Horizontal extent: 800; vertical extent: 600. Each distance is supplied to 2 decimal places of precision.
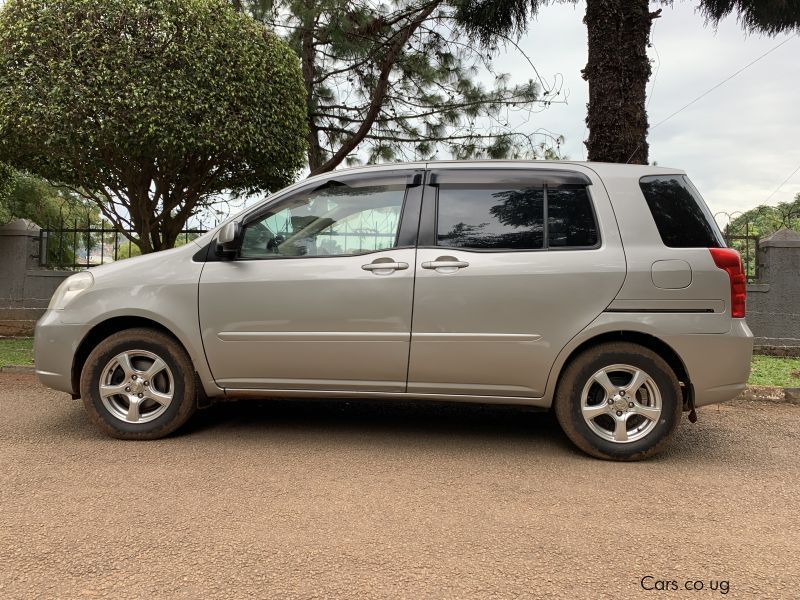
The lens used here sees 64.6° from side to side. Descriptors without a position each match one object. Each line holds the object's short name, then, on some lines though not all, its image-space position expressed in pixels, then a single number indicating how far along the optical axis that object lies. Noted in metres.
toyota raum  3.86
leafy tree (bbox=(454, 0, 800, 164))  7.00
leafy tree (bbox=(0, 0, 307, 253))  6.83
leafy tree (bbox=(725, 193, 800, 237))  9.28
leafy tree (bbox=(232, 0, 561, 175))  8.77
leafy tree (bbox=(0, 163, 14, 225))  9.38
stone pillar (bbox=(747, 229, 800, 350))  8.93
